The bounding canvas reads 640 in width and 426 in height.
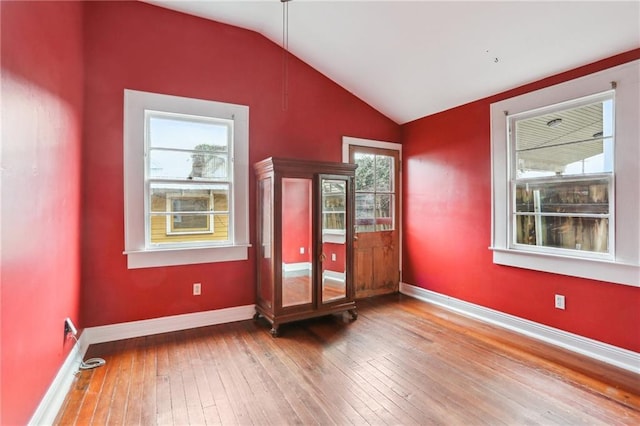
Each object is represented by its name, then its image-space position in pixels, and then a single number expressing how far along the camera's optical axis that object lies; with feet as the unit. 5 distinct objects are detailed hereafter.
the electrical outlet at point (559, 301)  9.68
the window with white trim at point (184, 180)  10.20
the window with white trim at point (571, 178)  8.30
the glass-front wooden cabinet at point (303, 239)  10.62
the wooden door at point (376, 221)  14.65
